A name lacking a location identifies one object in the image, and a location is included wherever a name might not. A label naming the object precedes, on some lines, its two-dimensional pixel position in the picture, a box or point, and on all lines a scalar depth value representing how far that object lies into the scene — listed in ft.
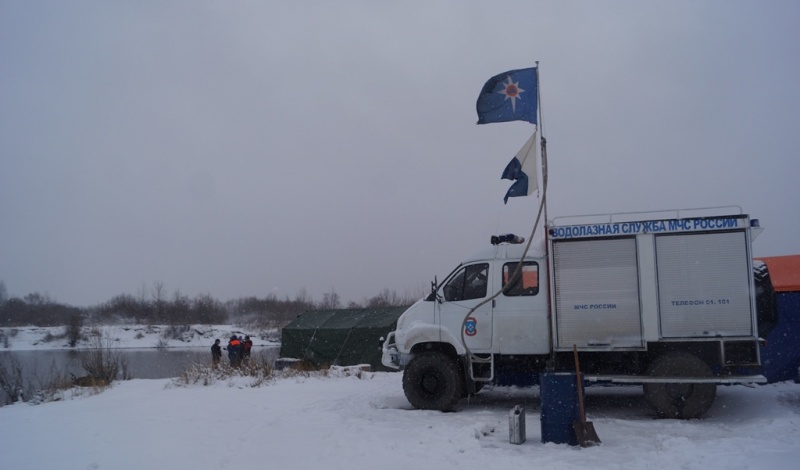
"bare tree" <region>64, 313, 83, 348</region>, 188.24
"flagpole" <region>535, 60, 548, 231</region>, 37.37
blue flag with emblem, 41.37
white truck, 34.55
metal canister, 27.96
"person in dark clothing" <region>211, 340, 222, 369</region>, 71.96
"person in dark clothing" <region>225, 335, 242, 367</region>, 73.10
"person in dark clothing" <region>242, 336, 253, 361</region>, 75.85
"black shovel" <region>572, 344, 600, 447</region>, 27.35
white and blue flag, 40.37
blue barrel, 28.02
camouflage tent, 79.10
